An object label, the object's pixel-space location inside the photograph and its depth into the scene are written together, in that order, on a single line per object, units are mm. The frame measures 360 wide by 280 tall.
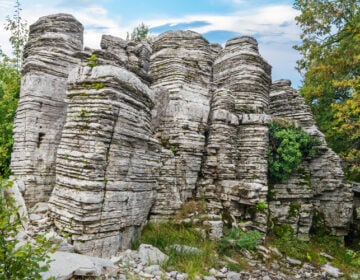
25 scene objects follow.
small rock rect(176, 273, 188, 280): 6602
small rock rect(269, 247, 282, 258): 10395
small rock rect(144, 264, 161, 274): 6578
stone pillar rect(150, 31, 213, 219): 10188
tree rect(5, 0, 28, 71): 18828
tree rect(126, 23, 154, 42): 31906
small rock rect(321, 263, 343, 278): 9984
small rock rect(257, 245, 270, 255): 10133
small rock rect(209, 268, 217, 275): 7361
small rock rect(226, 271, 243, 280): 7535
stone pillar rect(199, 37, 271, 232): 11141
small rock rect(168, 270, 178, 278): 6676
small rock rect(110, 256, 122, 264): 6777
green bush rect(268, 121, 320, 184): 12258
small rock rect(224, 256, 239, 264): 8652
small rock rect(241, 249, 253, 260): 9414
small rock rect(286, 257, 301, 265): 10203
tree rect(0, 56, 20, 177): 12289
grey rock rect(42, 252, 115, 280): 5216
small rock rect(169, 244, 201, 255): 7832
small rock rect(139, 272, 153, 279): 6382
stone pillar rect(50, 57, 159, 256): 6781
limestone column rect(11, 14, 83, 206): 8422
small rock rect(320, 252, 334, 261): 11416
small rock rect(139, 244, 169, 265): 7013
